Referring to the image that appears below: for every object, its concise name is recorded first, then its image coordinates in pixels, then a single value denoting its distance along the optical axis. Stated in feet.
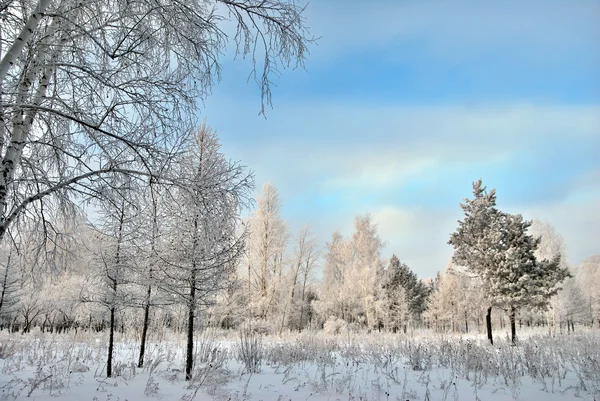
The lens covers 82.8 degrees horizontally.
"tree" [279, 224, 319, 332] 88.94
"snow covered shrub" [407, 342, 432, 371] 29.47
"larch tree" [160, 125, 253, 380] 24.72
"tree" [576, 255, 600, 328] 153.99
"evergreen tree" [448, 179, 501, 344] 63.72
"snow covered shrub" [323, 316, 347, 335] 71.91
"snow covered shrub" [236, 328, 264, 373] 28.02
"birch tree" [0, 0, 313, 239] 10.03
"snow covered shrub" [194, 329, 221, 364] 30.69
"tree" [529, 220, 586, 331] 104.86
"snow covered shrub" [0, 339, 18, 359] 31.01
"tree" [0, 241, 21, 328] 51.43
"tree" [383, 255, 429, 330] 114.21
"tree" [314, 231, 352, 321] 93.35
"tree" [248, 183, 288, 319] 78.74
